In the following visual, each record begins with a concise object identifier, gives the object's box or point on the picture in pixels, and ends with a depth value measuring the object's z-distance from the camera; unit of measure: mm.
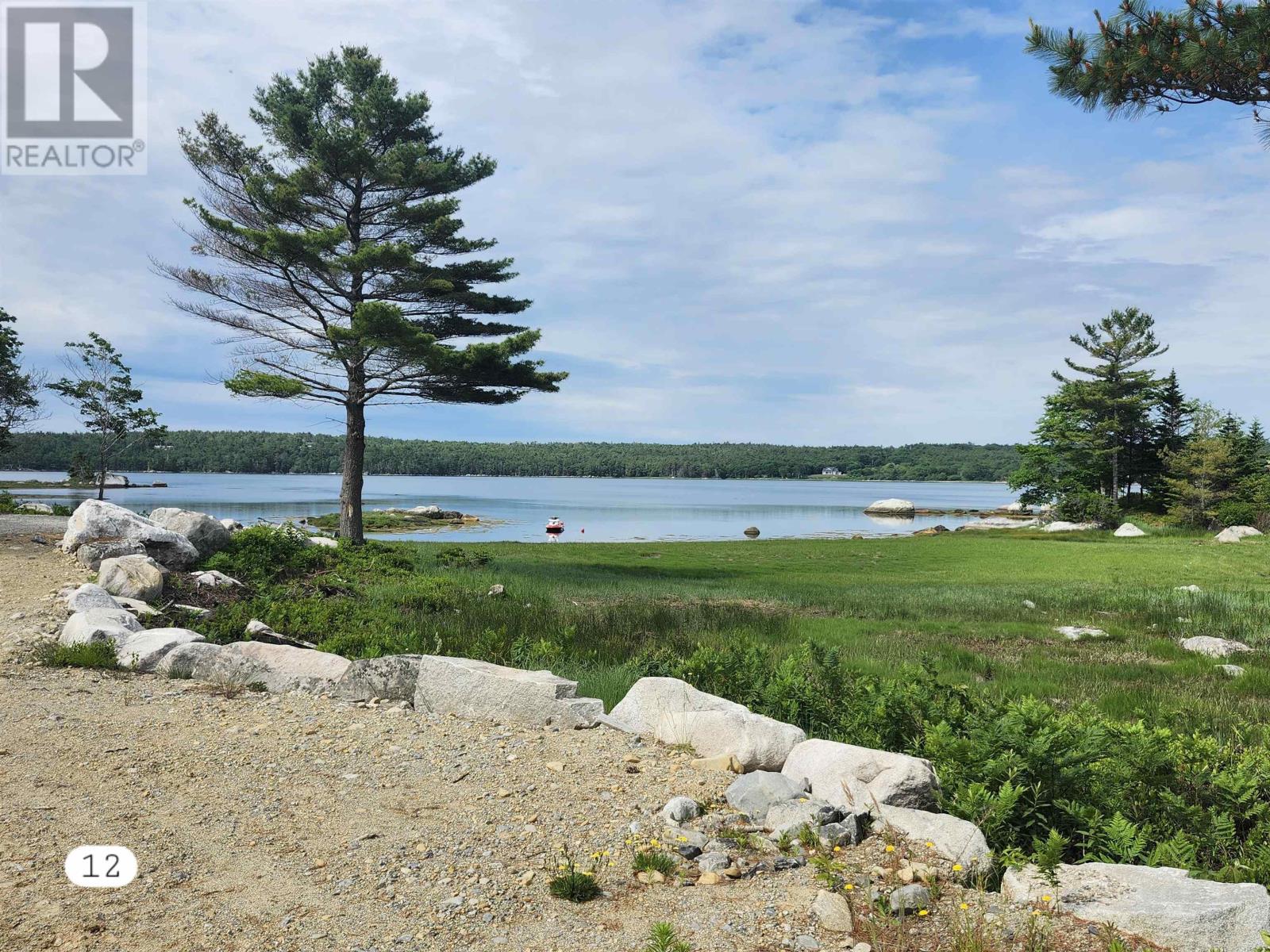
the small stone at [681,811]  4578
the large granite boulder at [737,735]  5438
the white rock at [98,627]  8516
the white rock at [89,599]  9891
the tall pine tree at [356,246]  20141
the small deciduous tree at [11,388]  33469
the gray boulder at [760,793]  4660
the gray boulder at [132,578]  11219
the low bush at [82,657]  8055
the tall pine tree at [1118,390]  54750
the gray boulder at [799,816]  4355
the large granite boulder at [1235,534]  36781
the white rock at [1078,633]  11969
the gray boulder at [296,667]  7508
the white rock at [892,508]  74812
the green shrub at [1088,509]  51656
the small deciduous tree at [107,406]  37844
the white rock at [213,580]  12672
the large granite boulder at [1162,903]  3176
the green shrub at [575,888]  3758
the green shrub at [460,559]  19578
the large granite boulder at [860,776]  4504
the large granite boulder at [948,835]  3928
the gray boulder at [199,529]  14844
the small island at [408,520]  45812
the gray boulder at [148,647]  8094
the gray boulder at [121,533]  13391
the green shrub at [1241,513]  44562
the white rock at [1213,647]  10703
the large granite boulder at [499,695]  6340
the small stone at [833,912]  3496
